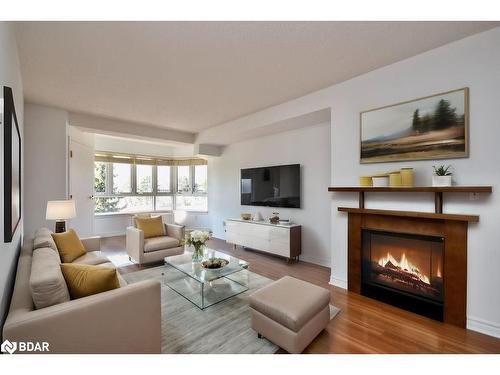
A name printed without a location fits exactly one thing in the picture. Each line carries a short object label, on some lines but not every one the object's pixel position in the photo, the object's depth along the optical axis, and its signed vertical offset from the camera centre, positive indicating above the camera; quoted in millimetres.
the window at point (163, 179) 6746 +201
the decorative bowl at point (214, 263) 2604 -921
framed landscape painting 2070 +570
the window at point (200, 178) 6504 +215
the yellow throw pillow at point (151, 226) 3850 -702
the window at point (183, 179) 6746 +196
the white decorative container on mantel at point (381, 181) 2430 +41
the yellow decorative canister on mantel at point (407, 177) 2258 +78
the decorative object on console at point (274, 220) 4145 -642
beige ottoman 1652 -995
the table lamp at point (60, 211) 2938 -339
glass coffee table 2492 -1244
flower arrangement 2816 -697
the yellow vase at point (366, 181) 2537 +44
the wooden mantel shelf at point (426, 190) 1891 -48
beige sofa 1127 -717
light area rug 1776 -1286
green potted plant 2039 +78
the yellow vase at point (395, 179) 2326 +59
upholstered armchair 3525 -967
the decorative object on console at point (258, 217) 4480 -632
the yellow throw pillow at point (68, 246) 2490 -690
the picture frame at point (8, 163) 1252 +141
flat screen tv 4090 -16
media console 3794 -946
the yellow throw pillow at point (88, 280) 1440 -612
